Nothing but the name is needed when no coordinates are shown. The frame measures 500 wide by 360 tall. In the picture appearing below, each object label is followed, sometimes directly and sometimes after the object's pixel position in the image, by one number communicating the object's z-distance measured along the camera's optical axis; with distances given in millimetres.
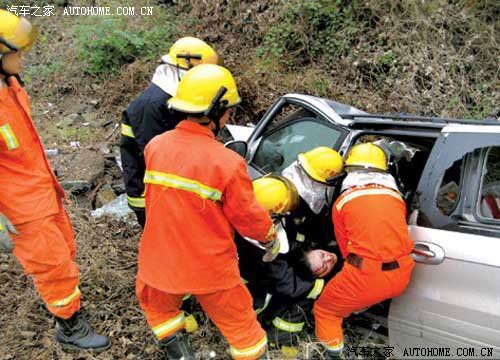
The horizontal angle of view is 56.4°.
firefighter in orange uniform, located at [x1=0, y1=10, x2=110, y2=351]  2531
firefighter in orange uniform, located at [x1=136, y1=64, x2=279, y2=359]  2195
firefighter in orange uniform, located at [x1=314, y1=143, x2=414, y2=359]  2500
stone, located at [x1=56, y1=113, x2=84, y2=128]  6593
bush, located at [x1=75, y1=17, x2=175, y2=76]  7348
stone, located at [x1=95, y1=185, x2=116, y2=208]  4923
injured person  2768
